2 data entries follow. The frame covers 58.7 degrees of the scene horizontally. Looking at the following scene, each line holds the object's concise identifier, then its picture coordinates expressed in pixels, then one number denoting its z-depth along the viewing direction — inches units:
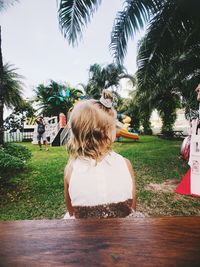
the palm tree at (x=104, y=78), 660.5
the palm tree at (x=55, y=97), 638.5
